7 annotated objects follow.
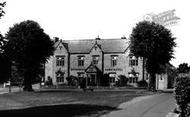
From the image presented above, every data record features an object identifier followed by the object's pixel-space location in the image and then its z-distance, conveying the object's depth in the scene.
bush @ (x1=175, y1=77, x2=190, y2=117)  18.80
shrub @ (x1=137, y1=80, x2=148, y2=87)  73.62
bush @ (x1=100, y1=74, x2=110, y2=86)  77.91
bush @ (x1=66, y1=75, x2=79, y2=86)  79.81
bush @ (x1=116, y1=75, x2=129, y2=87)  75.69
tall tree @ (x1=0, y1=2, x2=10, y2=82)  27.50
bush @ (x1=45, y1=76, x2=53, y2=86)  82.31
